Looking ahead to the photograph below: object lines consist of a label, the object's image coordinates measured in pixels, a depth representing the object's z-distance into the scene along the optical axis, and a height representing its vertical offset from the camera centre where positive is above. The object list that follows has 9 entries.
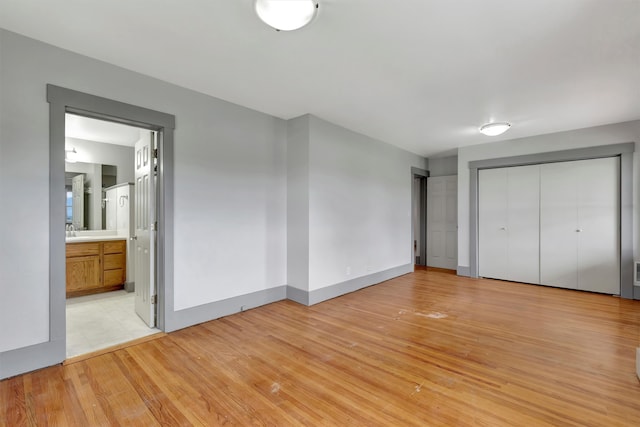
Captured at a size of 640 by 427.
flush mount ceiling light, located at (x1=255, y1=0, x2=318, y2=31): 1.67 +1.22
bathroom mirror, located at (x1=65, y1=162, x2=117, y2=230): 4.70 +0.37
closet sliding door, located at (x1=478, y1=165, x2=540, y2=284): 4.94 -0.18
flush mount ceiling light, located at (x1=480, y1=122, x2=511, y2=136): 4.01 +1.21
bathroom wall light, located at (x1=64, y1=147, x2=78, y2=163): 4.56 +0.94
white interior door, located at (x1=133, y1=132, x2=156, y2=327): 2.99 -0.18
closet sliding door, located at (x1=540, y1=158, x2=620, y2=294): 4.30 -0.20
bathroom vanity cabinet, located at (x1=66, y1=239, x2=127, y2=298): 4.09 -0.79
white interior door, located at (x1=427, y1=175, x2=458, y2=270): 6.30 -0.20
